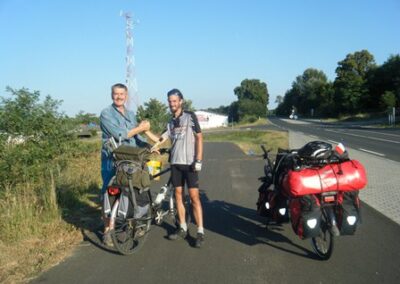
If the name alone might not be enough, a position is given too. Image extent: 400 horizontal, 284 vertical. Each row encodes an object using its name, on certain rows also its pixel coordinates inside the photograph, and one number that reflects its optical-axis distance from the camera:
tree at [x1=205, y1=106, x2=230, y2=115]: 167.60
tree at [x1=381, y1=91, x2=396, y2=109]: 70.01
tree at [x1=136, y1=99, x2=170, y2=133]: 32.84
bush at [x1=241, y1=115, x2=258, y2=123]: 117.86
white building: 121.81
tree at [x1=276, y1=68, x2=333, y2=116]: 117.62
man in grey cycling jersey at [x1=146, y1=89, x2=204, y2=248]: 5.85
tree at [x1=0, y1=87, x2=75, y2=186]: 8.21
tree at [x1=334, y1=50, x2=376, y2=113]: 90.75
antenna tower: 45.03
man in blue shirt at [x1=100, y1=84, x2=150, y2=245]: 5.77
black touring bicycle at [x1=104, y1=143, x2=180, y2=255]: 5.31
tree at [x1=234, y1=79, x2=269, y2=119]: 150.14
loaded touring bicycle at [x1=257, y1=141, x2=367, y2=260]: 4.78
